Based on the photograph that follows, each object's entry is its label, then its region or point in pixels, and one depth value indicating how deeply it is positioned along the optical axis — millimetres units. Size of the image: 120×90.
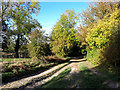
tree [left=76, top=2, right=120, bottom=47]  12274
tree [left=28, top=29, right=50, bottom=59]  15070
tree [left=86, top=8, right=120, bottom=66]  6534
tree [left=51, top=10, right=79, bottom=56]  23359
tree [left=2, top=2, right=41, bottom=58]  13883
